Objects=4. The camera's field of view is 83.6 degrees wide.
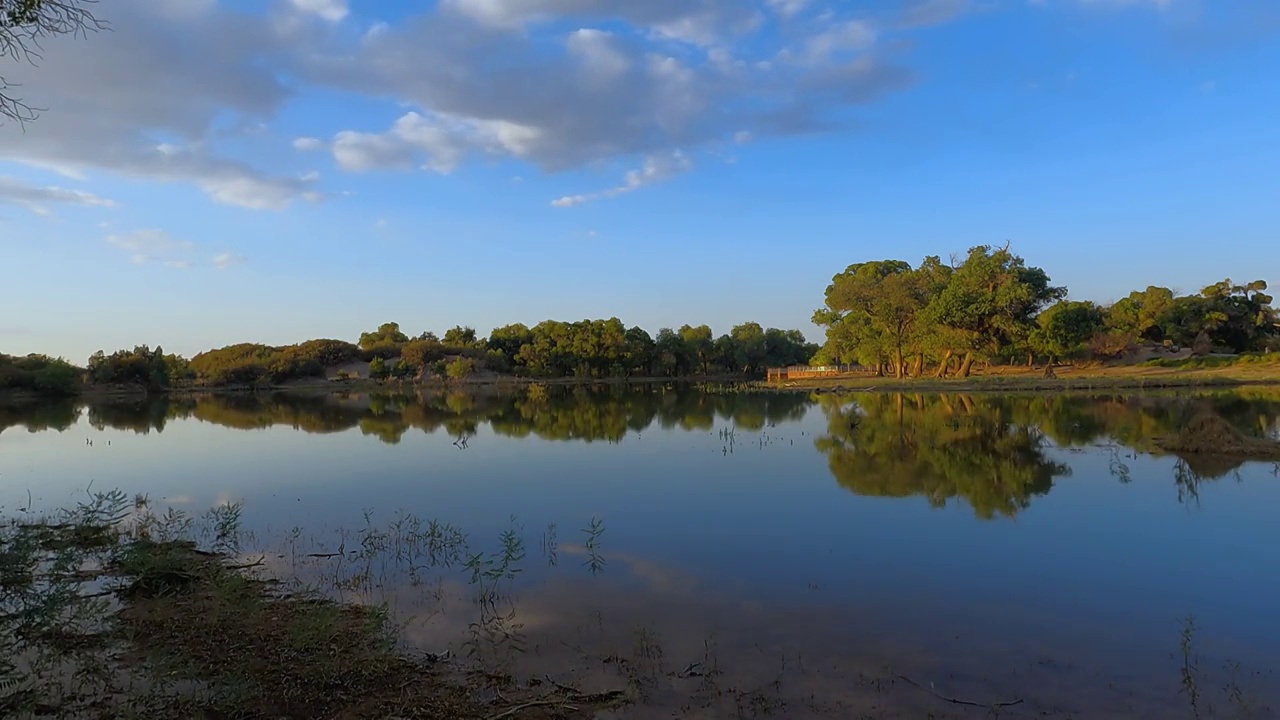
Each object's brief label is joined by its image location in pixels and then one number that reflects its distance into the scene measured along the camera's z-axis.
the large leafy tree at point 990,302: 48.03
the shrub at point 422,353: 100.44
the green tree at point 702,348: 99.56
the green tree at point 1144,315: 58.09
